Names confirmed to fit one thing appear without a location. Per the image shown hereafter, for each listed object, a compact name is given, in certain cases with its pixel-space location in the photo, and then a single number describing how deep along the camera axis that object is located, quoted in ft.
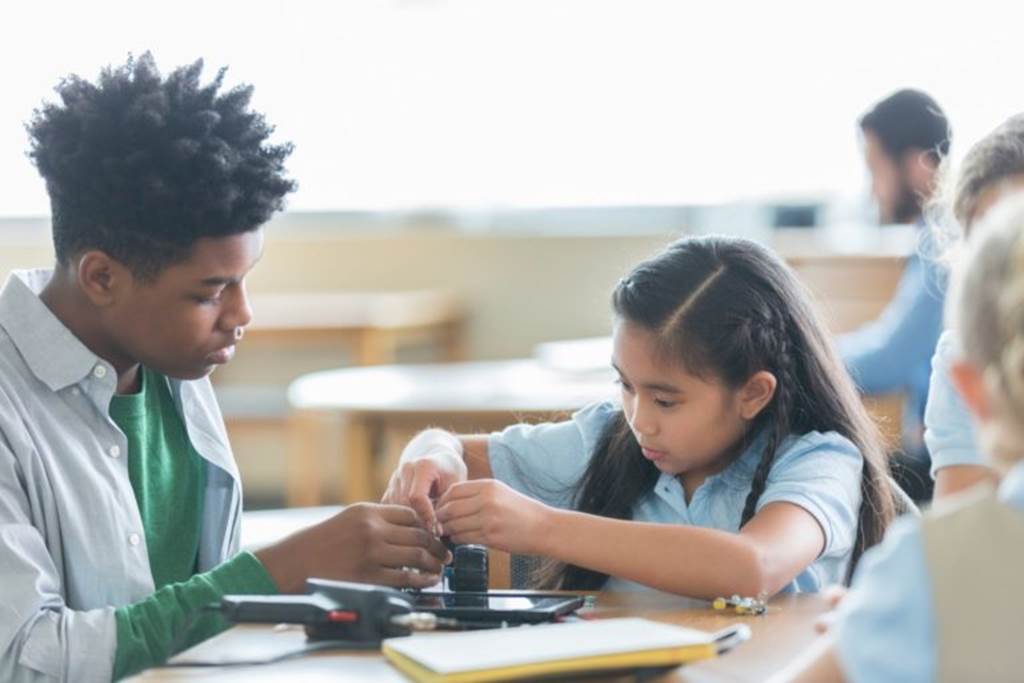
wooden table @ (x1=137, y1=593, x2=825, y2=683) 7.13
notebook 6.96
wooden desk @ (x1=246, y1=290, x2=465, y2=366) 21.38
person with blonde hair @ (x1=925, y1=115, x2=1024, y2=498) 8.44
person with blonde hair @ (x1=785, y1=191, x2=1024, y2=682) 6.26
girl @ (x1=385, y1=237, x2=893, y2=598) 8.41
